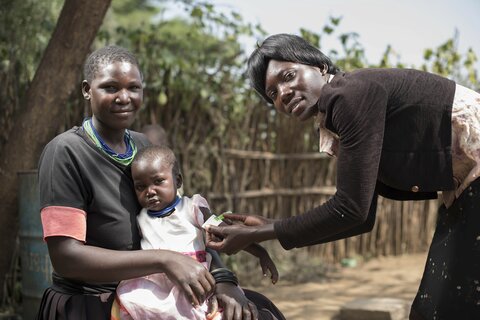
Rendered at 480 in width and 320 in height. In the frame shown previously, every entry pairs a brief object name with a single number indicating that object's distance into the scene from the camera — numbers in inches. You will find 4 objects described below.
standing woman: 81.0
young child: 86.4
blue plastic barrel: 176.2
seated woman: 82.6
